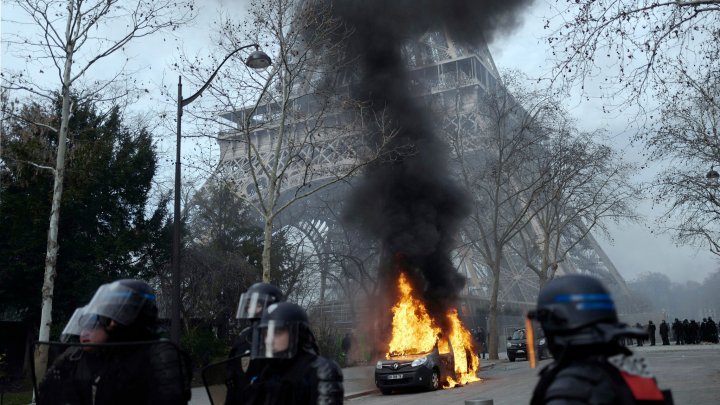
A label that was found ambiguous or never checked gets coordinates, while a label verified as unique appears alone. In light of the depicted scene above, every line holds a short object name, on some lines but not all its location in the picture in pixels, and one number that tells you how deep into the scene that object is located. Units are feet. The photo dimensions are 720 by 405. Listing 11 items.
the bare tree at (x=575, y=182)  100.22
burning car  50.31
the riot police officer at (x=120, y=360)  9.99
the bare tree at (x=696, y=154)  65.08
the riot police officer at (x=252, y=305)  16.28
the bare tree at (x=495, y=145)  95.81
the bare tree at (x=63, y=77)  42.29
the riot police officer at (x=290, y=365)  10.80
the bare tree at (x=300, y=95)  52.31
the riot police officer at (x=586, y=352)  6.93
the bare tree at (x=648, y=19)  30.48
